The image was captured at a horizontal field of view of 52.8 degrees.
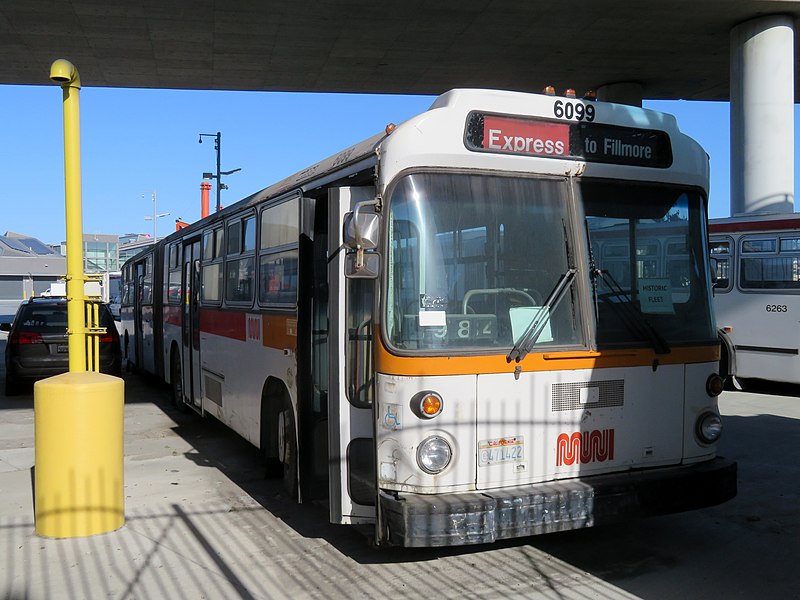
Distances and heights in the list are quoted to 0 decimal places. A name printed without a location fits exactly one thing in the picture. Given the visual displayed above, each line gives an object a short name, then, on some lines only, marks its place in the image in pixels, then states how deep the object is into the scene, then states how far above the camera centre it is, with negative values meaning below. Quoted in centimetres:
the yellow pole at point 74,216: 656 +67
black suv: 1434 -86
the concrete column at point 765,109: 1691 +390
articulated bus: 506 -20
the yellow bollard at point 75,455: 617 -121
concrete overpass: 1612 +560
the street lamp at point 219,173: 3653 +562
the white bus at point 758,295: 1359 -6
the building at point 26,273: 5938 +192
